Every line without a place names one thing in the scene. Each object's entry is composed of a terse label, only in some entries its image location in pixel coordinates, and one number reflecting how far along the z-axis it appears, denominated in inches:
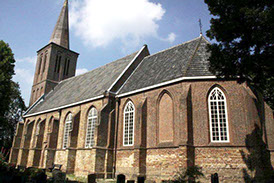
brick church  577.6
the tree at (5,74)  1074.1
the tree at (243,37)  386.3
